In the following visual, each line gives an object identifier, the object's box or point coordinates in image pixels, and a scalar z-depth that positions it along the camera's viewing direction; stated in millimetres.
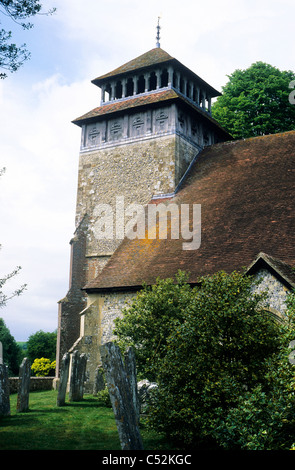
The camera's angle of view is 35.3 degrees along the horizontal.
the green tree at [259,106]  27969
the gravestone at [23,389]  13125
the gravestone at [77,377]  14860
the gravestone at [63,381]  13930
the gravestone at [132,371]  10383
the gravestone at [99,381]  15938
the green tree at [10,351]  33906
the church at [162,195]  16500
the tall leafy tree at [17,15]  8625
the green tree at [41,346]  41688
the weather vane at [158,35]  27250
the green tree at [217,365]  8227
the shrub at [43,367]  33312
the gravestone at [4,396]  12188
